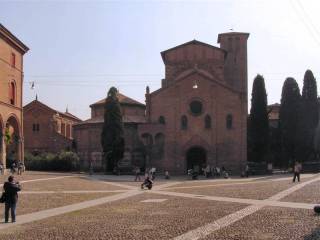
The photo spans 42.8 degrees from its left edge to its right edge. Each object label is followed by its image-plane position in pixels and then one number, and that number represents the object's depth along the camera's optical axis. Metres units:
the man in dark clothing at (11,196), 13.90
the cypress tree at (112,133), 43.22
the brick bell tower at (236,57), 50.50
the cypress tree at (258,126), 45.12
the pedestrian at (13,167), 34.63
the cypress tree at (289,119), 47.95
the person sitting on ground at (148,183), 25.70
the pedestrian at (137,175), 33.03
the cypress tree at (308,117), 47.33
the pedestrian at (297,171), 28.32
